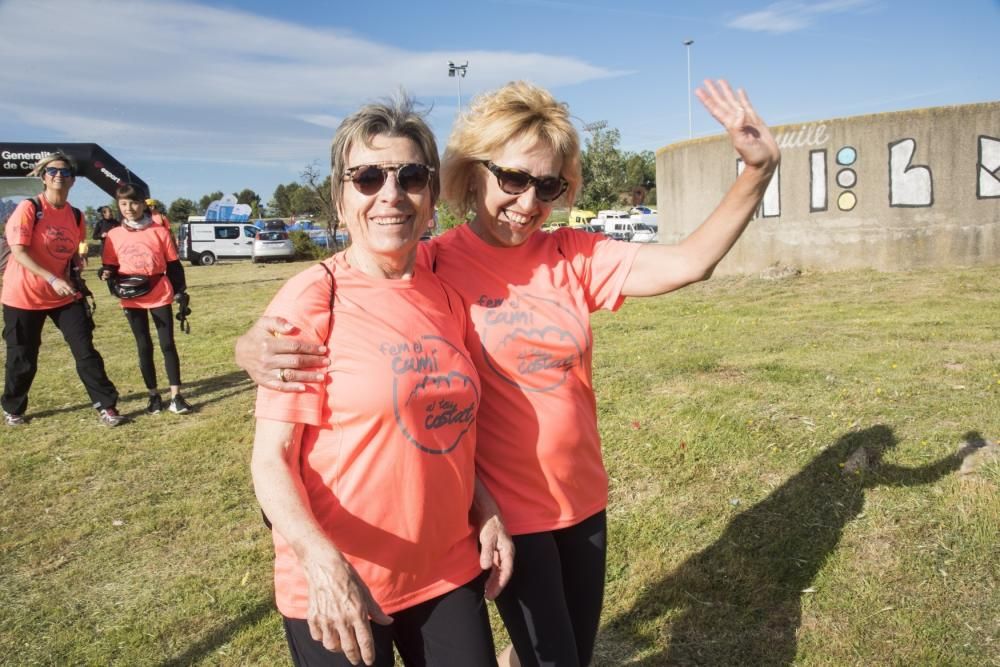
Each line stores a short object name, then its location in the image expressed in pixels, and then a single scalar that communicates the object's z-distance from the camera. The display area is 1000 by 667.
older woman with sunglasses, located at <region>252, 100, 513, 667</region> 1.65
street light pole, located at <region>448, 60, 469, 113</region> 44.19
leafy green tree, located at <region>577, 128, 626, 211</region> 58.93
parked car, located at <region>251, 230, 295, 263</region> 31.39
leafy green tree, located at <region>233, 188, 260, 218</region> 90.38
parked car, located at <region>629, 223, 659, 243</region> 33.38
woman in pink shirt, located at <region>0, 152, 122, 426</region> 6.60
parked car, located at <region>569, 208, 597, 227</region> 45.75
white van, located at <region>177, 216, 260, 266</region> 32.97
